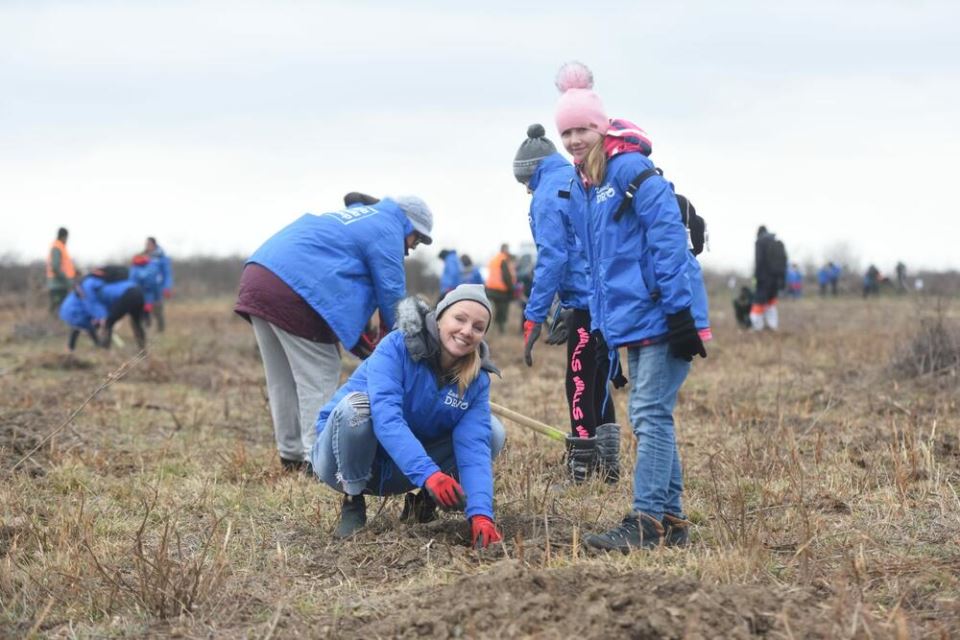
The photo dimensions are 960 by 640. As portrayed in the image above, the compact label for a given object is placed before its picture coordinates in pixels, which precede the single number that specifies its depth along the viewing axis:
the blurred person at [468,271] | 19.54
